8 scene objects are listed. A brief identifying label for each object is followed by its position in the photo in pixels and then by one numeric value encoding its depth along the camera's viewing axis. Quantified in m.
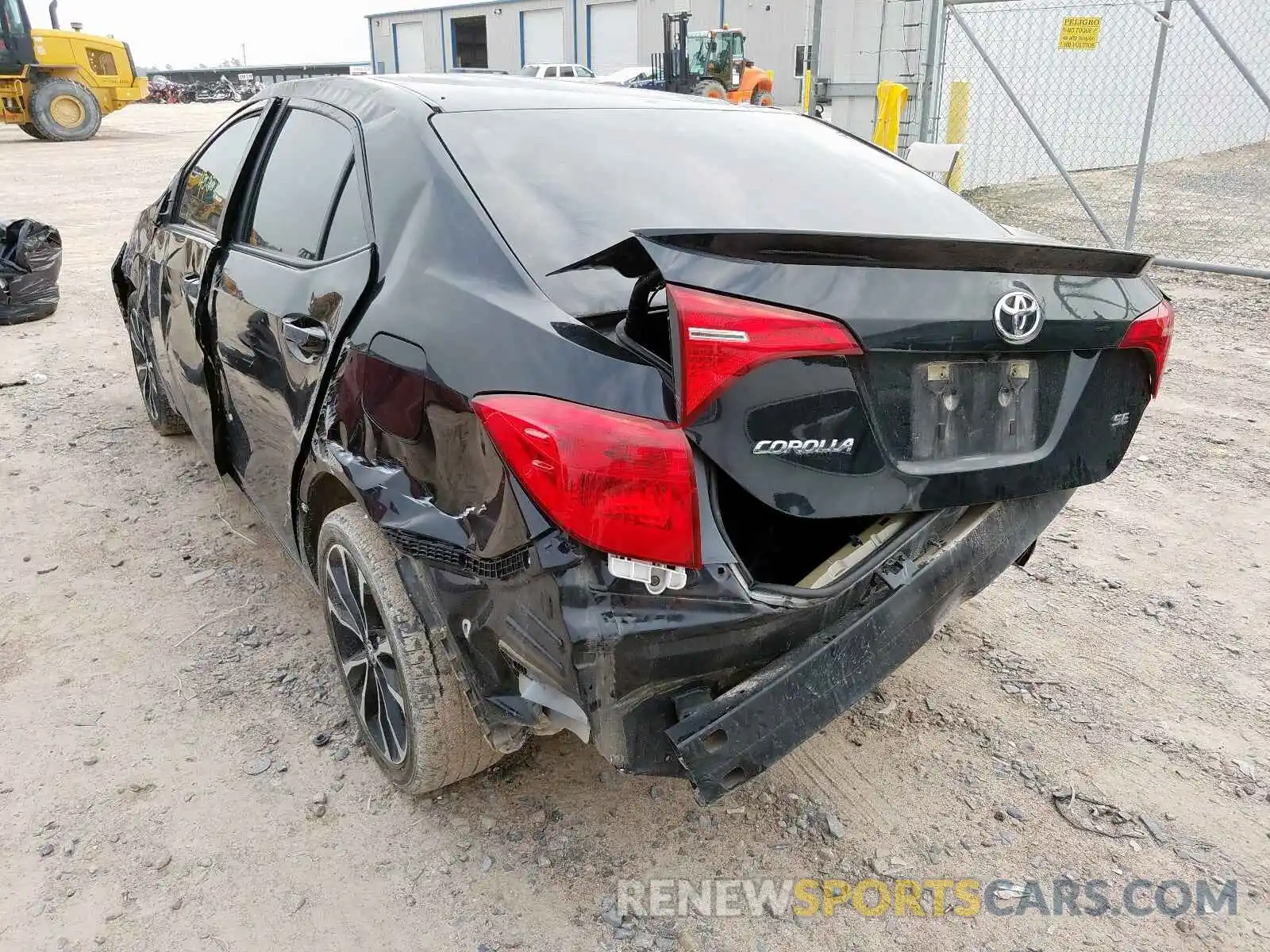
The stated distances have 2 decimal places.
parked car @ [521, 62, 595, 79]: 29.14
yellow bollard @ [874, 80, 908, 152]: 10.73
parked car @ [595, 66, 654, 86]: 25.61
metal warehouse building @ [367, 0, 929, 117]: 34.22
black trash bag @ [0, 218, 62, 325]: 6.93
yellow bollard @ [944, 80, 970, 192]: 10.84
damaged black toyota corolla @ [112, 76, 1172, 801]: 1.70
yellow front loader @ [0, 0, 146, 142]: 20.02
